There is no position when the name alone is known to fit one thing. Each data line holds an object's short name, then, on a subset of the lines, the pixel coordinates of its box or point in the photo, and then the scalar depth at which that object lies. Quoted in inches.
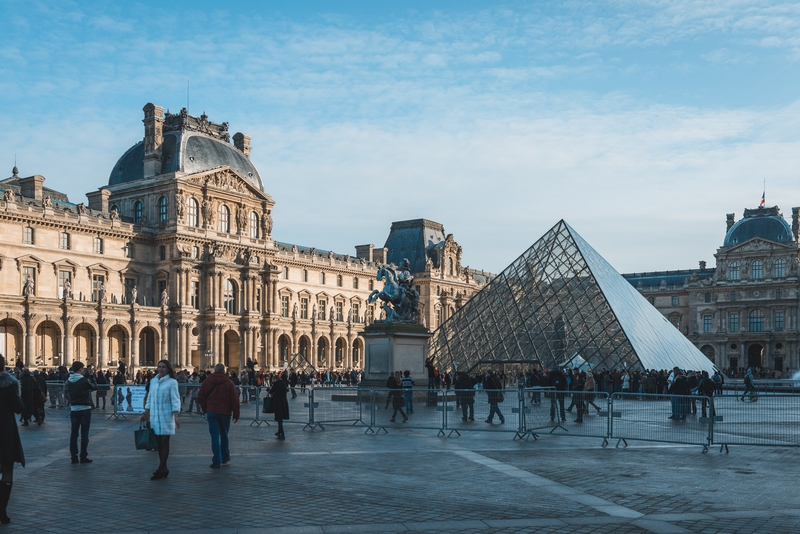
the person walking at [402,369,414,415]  753.0
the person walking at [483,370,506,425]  728.7
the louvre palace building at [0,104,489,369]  2032.5
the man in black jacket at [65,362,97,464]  510.0
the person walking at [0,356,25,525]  326.6
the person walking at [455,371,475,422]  721.0
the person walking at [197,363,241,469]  494.6
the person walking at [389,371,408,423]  747.4
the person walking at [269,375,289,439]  667.4
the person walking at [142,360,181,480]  448.5
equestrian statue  1072.2
